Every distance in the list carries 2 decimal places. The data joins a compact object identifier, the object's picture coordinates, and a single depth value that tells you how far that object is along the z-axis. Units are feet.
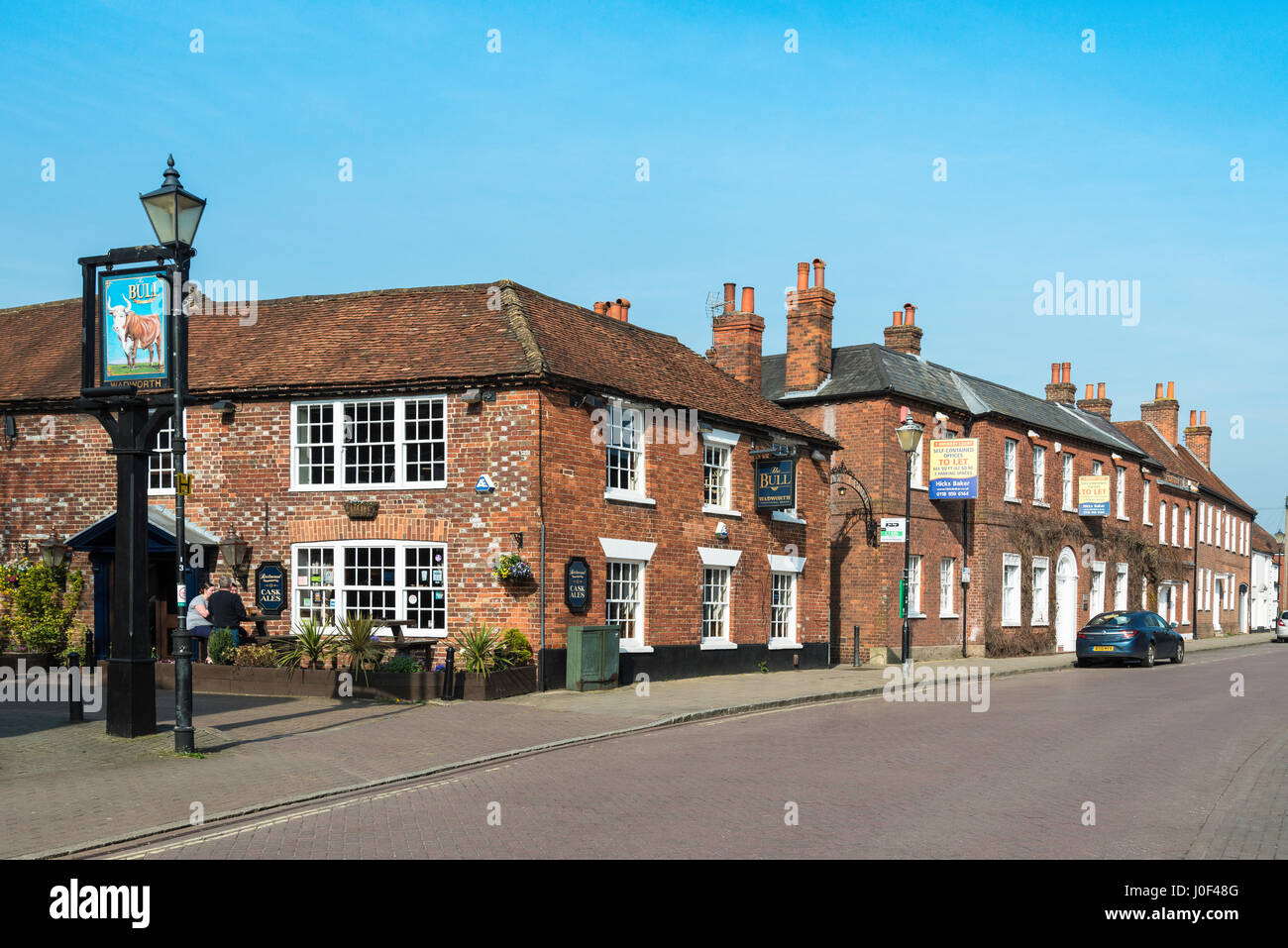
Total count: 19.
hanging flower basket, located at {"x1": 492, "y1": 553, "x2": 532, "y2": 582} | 66.69
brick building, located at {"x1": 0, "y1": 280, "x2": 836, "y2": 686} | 69.21
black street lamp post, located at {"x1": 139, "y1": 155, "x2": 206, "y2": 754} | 44.45
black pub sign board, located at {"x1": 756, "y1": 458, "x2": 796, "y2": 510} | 86.33
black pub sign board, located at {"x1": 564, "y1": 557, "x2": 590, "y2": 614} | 69.82
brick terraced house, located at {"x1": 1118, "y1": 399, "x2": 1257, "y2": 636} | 170.91
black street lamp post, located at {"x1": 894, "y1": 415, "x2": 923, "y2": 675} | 87.81
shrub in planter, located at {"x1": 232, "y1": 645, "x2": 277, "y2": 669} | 66.23
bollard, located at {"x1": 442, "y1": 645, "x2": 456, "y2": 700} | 63.05
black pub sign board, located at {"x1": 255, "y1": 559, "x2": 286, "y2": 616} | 72.64
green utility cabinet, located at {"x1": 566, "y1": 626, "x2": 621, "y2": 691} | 68.74
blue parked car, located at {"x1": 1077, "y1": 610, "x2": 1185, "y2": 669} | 103.65
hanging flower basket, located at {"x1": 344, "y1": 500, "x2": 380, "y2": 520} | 71.15
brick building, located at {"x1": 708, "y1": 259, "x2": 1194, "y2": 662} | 105.40
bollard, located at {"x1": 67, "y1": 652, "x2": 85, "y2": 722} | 51.06
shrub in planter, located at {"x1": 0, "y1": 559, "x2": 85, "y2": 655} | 76.02
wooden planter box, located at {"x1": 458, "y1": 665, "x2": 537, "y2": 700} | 63.46
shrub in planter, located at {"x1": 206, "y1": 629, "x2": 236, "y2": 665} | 67.21
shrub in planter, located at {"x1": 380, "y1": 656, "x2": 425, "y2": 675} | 63.72
